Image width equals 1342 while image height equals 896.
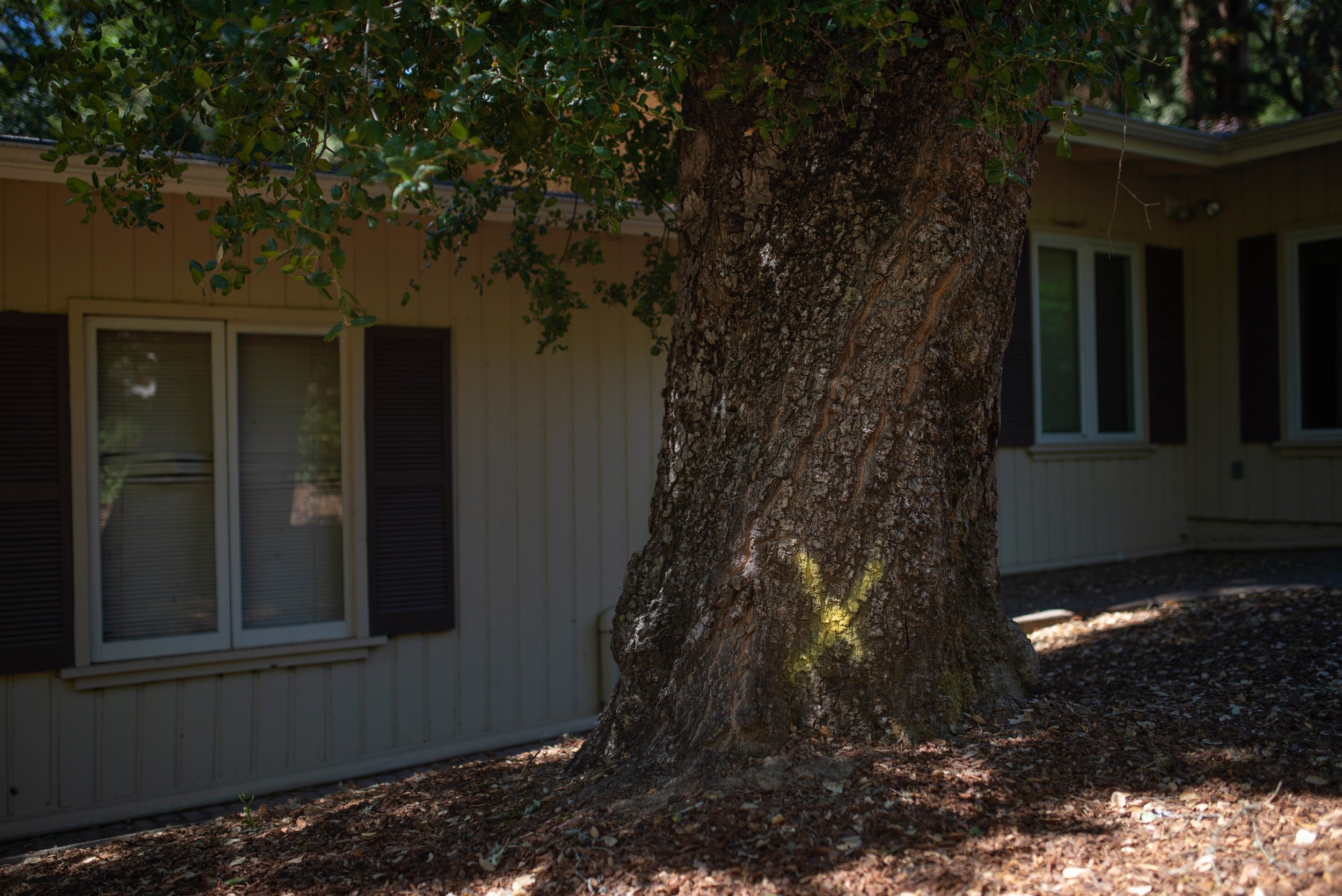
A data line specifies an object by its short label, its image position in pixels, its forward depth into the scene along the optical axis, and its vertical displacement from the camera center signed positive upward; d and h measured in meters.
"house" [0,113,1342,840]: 4.64 -0.27
